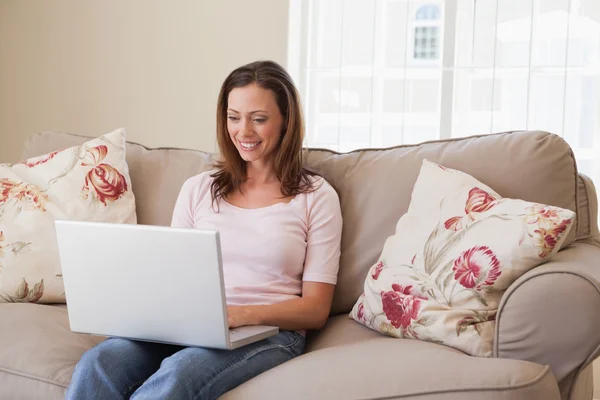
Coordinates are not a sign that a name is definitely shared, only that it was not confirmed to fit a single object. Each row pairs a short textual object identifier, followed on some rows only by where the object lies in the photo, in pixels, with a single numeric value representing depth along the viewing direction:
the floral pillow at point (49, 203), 3.14
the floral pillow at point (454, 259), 2.60
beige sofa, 2.41
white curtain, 3.70
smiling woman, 2.66
